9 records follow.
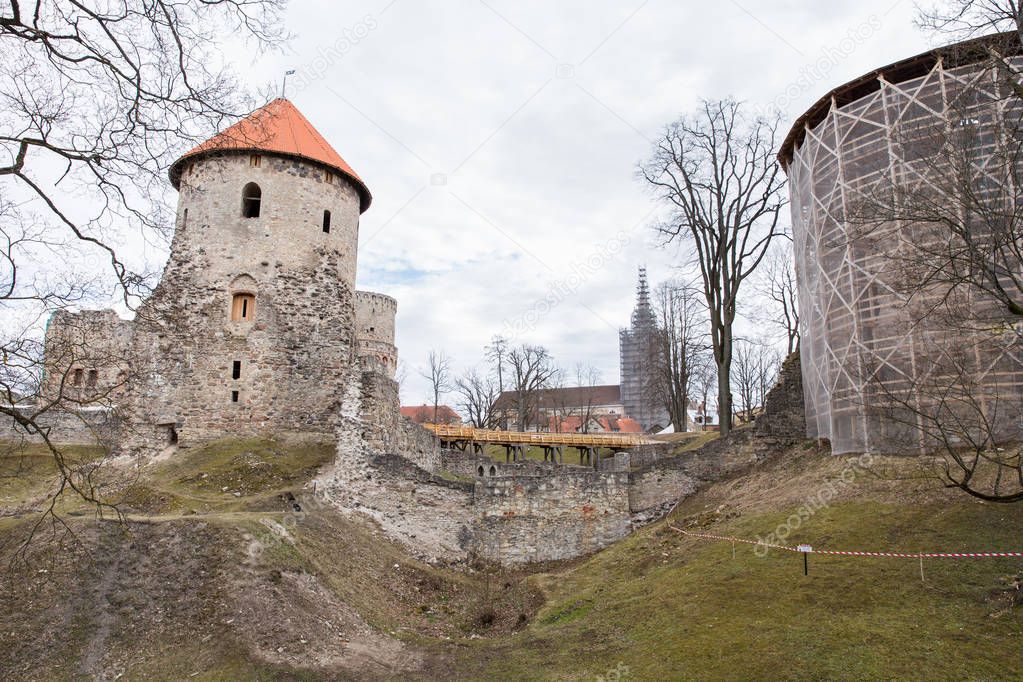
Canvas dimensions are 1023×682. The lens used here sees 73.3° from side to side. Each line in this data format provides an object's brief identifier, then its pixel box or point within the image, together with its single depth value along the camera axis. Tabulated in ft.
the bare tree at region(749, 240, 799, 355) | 88.89
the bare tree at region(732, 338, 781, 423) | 134.41
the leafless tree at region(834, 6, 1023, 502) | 25.72
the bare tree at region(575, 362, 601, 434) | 272.80
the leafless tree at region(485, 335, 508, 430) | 143.13
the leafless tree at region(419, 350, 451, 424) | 152.56
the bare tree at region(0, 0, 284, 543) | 20.49
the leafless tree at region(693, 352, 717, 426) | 112.52
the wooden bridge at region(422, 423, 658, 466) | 91.76
